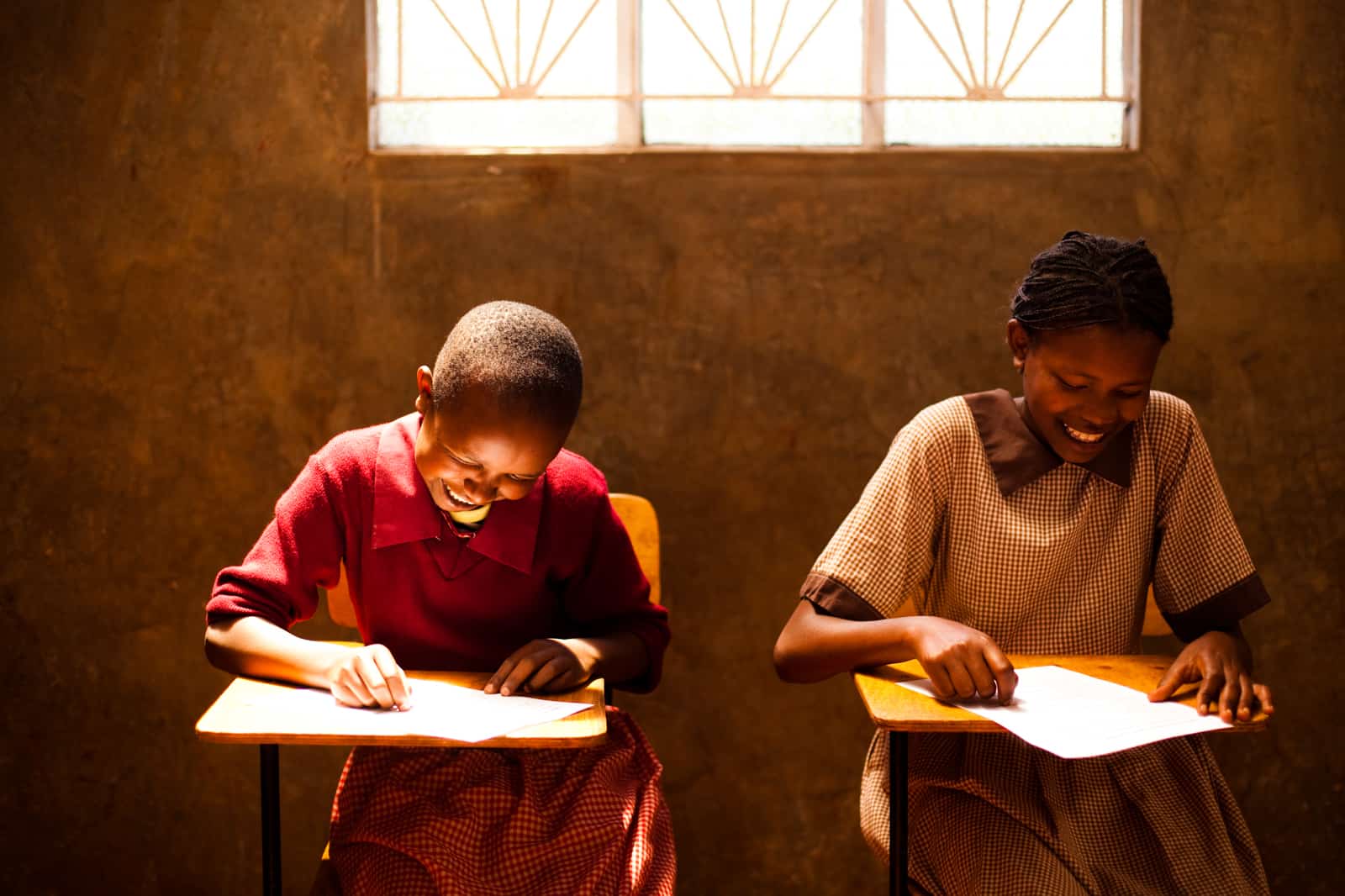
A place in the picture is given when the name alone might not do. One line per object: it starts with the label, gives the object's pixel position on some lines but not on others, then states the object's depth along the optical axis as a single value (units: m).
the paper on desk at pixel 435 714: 1.59
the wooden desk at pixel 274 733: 1.57
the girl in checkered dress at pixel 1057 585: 1.79
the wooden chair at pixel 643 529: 2.42
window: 3.04
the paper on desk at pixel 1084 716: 1.57
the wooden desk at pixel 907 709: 1.65
